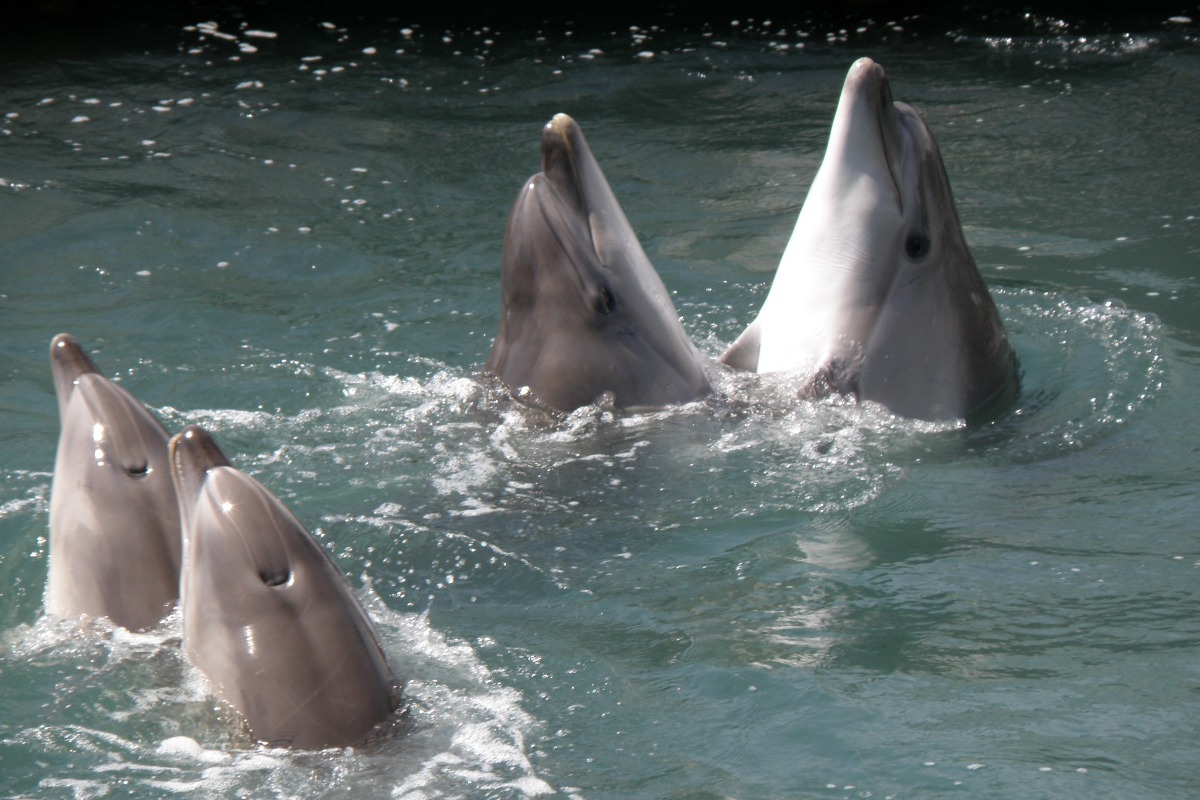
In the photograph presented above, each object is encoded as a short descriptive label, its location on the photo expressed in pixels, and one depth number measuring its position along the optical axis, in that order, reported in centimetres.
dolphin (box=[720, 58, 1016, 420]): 1213
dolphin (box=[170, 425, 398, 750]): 737
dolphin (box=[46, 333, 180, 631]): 866
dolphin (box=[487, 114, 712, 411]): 1156
